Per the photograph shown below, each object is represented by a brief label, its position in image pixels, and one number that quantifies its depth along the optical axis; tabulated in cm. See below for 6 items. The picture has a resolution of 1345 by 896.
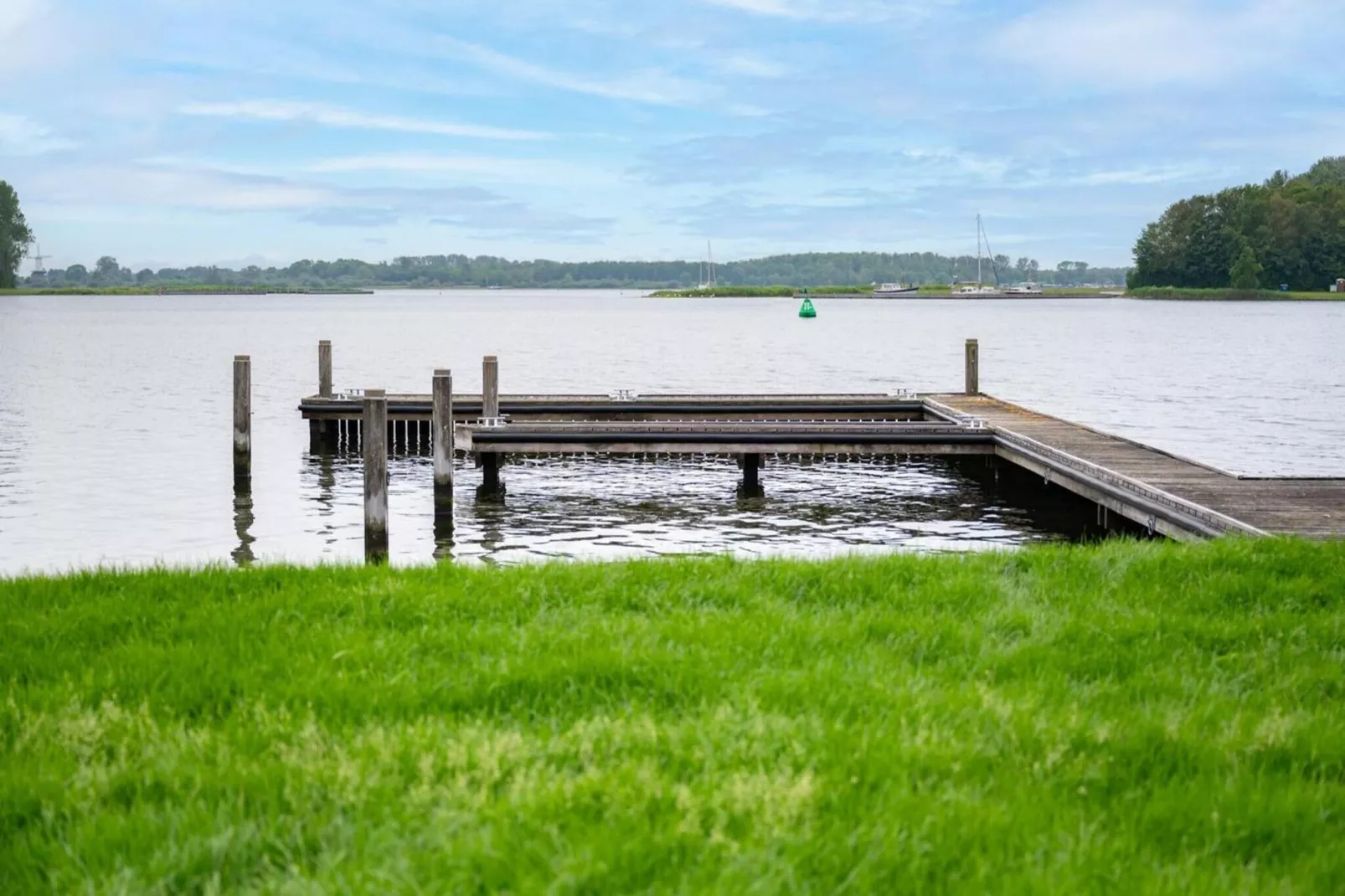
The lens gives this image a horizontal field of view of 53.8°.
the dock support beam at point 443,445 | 2023
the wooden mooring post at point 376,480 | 1636
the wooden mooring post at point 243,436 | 2545
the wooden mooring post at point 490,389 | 2623
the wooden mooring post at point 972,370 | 3178
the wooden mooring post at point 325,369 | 3056
